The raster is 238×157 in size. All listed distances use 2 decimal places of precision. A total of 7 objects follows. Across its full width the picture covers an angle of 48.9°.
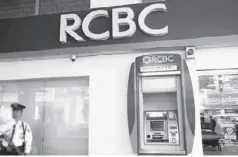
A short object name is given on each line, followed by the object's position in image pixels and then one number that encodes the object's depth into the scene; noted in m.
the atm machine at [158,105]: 3.65
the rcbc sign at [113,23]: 4.01
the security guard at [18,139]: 4.10
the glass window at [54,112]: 4.12
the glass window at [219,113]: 3.65
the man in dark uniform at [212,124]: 3.71
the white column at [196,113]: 3.58
